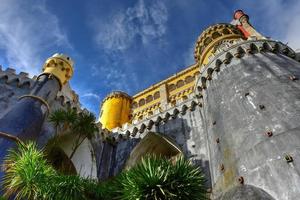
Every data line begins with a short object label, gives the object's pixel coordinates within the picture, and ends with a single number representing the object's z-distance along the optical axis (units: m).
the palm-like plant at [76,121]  9.18
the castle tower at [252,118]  6.14
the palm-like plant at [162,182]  5.16
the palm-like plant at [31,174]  5.57
